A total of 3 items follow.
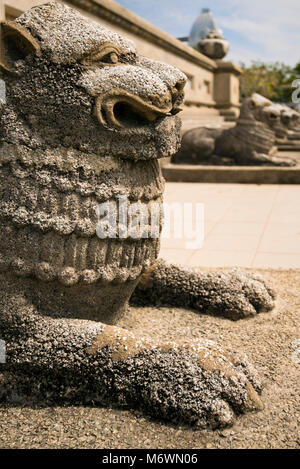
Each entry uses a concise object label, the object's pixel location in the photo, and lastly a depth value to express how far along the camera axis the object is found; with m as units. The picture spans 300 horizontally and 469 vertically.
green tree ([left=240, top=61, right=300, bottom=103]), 28.14
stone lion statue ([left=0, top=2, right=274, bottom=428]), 1.75
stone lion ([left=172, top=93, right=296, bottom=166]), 9.06
